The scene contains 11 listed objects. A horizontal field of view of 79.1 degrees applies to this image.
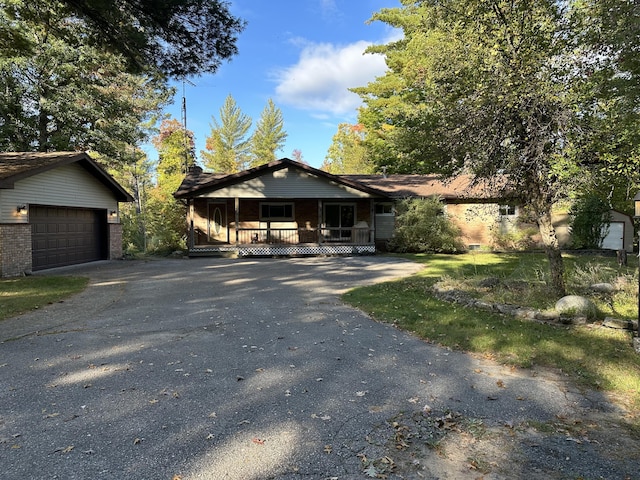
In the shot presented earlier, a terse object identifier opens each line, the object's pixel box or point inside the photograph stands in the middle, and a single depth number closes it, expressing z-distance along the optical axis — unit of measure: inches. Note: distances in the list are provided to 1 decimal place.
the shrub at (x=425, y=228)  723.4
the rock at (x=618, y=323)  217.6
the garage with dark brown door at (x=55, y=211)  460.1
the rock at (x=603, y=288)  306.4
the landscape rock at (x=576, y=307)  235.3
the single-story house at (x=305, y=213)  724.7
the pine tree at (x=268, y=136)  1835.6
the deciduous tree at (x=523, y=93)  260.7
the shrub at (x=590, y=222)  701.9
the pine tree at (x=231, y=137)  1808.6
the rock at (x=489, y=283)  336.0
